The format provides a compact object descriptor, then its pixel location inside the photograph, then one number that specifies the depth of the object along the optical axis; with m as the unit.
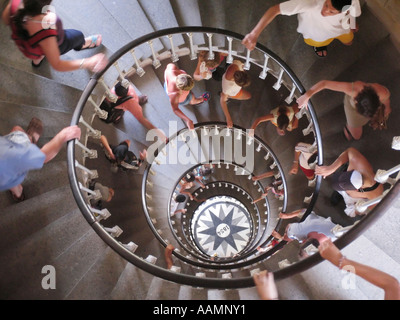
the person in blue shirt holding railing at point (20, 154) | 2.53
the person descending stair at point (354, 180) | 3.14
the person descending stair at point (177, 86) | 4.12
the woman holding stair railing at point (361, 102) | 3.12
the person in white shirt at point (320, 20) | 3.19
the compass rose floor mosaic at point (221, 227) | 8.51
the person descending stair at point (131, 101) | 4.26
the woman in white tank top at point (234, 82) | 4.23
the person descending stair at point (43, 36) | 2.80
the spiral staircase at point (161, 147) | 2.72
